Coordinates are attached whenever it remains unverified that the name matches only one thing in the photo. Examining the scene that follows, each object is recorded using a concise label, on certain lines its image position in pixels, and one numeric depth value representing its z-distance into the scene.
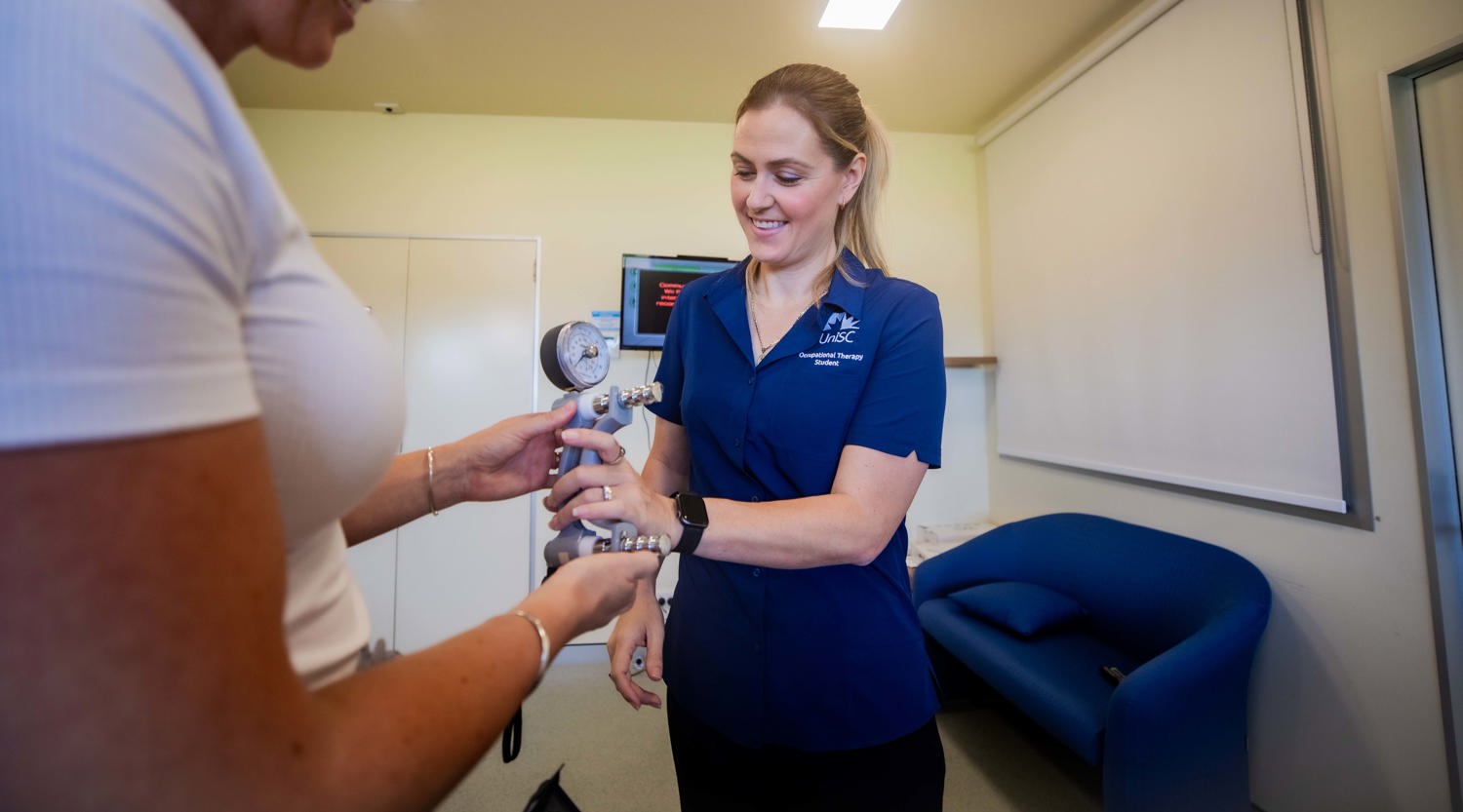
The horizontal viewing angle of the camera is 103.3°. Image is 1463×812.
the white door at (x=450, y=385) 3.32
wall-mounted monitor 3.31
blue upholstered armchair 1.66
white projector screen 1.91
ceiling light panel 2.52
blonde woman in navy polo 0.96
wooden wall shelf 3.43
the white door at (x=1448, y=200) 1.59
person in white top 0.24
